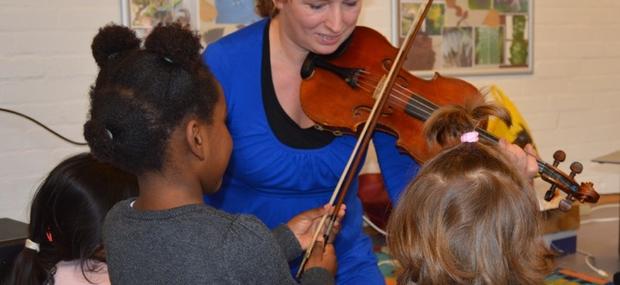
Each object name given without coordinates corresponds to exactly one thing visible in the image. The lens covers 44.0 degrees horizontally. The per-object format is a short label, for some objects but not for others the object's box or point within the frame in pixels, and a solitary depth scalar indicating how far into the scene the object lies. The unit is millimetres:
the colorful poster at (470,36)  3428
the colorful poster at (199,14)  2824
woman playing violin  1668
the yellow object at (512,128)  2857
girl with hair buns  1165
